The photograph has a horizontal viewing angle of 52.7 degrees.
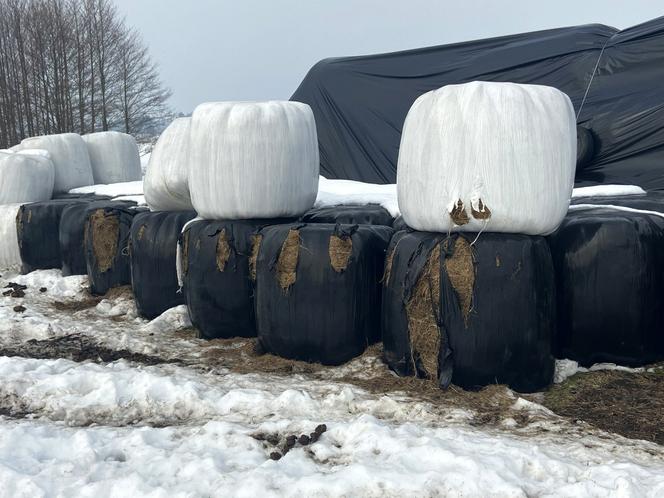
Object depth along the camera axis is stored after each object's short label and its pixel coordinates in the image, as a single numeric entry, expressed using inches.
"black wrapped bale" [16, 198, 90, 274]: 266.7
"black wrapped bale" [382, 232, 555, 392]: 127.6
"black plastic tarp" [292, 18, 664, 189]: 230.7
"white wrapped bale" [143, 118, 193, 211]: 207.0
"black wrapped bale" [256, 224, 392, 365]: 148.5
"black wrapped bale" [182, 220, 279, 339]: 169.8
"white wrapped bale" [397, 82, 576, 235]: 128.5
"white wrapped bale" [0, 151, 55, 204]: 303.1
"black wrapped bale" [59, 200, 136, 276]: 244.1
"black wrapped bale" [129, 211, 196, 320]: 196.7
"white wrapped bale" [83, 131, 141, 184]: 376.2
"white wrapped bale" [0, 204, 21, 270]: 285.1
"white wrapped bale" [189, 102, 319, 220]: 171.3
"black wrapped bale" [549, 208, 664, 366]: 134.3
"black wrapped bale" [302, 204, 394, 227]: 185.9
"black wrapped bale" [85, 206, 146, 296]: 224.8
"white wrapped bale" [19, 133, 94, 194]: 341.4
